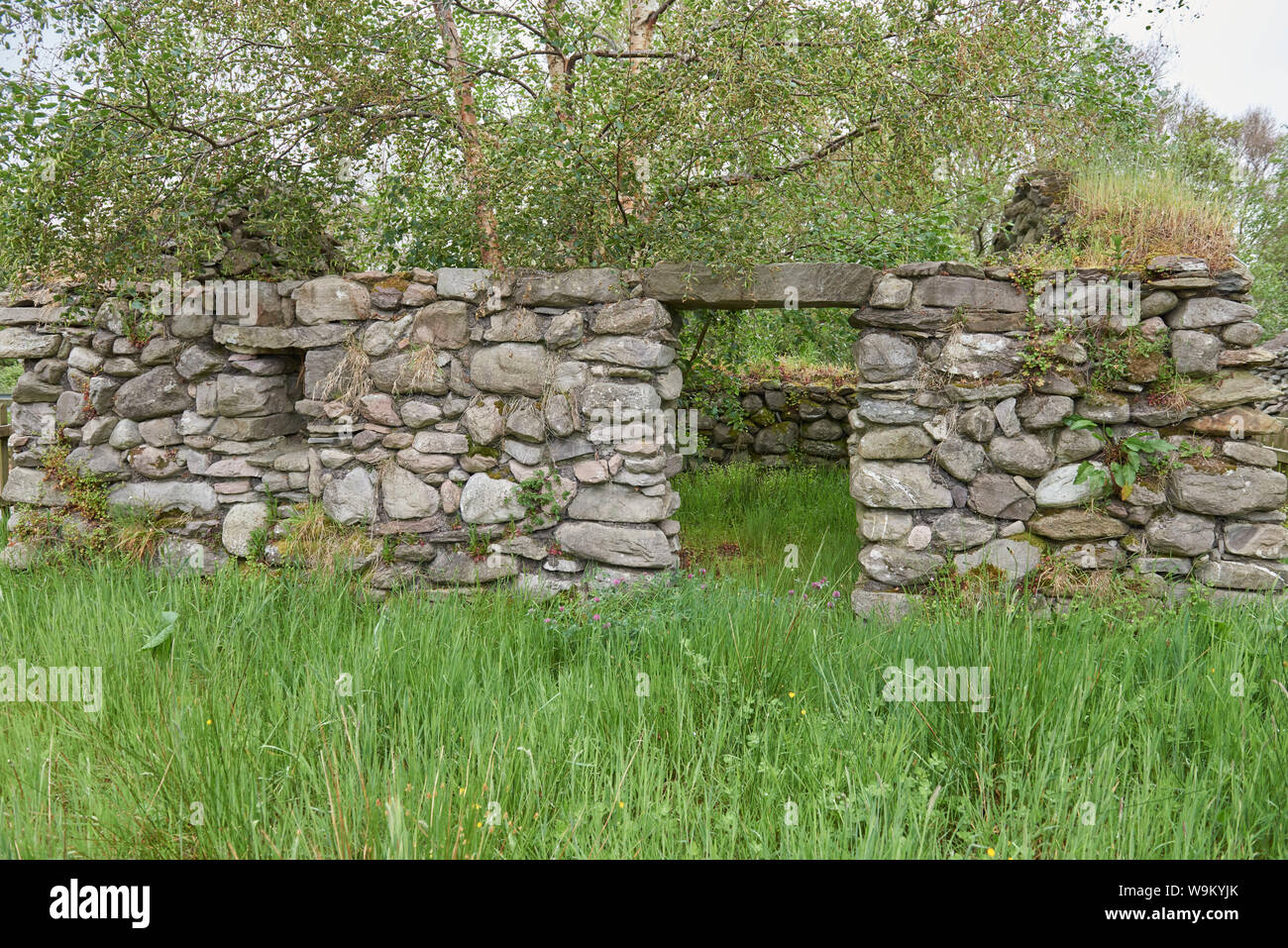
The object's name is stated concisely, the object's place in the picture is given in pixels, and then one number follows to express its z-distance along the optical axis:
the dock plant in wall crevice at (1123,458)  3.94
